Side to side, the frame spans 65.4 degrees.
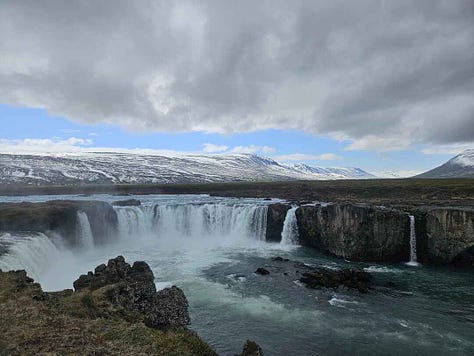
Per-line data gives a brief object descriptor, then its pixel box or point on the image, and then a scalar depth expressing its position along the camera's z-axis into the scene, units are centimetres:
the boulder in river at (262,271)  4022
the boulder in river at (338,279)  3625
